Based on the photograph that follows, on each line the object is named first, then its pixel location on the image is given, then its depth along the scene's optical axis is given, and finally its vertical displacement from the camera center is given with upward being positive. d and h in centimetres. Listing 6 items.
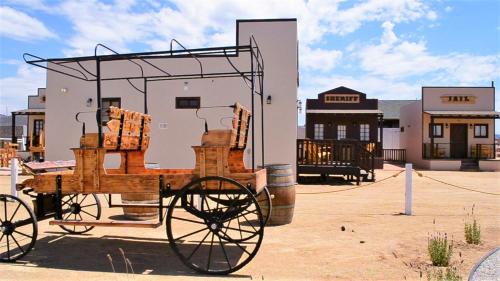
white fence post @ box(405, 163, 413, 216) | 862 -86
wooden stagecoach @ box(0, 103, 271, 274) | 504 -46
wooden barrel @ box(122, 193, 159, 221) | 754 -114
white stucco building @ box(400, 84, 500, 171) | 2630 +162
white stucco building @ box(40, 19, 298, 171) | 1451 +162
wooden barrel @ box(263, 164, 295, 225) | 716 -73
